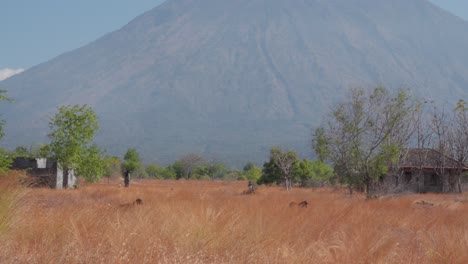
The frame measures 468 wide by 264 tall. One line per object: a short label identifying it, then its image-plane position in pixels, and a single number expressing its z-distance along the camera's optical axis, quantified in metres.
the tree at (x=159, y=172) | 86.86
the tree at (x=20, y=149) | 56.45
